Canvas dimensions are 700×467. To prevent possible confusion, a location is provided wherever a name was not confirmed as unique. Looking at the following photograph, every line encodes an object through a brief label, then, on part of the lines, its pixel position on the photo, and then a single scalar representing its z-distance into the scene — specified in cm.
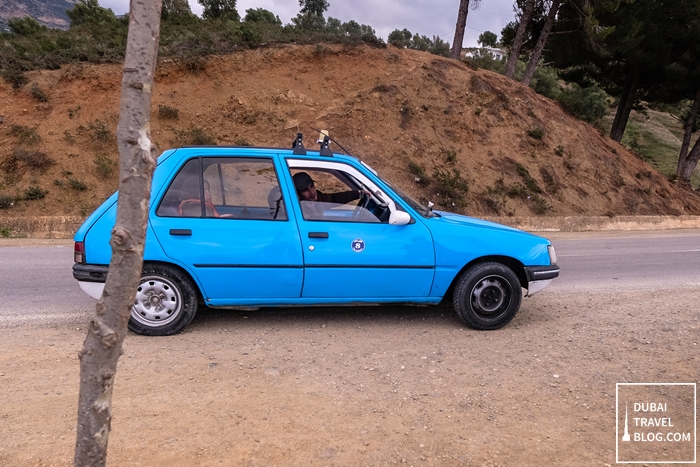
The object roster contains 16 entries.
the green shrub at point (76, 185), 1457
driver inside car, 478
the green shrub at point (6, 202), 1312
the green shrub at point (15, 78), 1745
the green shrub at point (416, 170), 1761
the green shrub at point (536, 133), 2061
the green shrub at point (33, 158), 1488
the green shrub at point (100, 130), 1642
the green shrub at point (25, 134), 1579
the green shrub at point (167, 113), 1786
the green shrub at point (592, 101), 3553
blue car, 454
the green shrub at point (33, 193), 1374
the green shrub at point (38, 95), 1727
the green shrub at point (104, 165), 1534
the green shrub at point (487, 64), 2330
